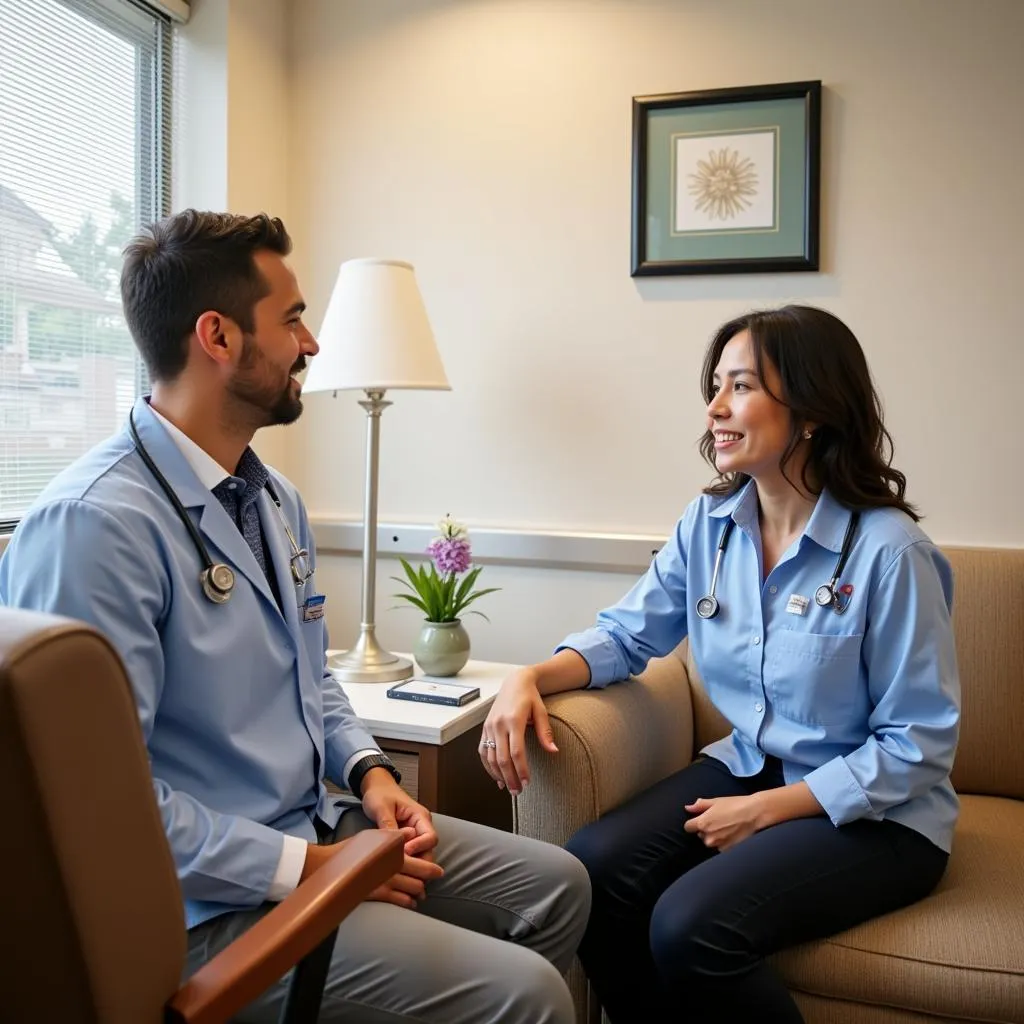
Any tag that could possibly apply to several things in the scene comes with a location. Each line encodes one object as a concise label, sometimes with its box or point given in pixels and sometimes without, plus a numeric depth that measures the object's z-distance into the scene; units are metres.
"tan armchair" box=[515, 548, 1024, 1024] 1.39
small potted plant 2.33
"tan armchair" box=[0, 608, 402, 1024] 0.73
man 1.18
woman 1.46
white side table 2.03
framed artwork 2.41
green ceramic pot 2.34
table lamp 2.27
